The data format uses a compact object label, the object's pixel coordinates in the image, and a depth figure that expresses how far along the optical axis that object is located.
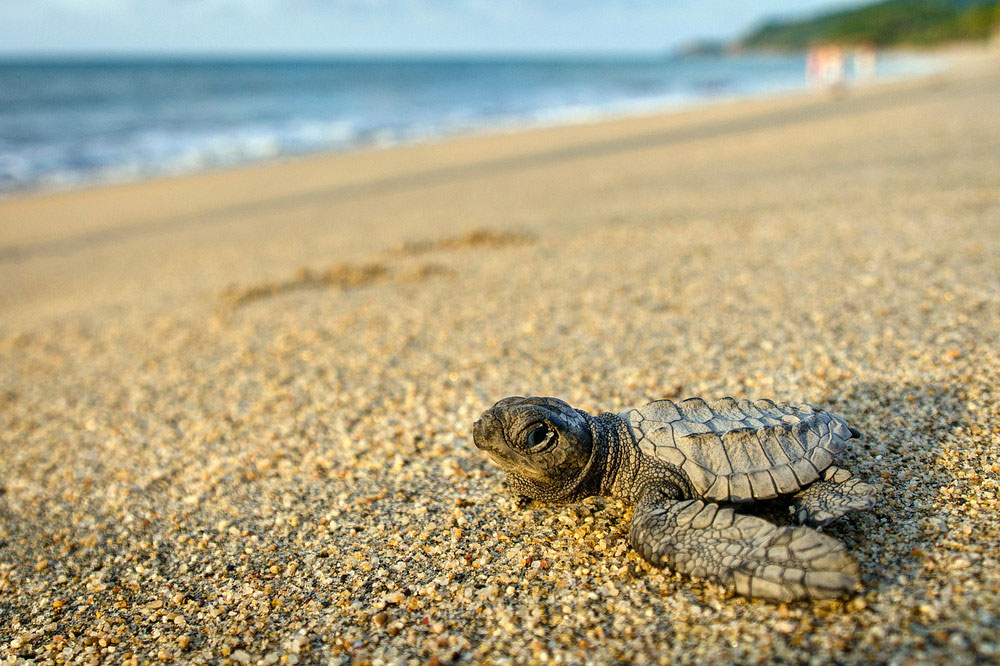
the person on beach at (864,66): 27.35
